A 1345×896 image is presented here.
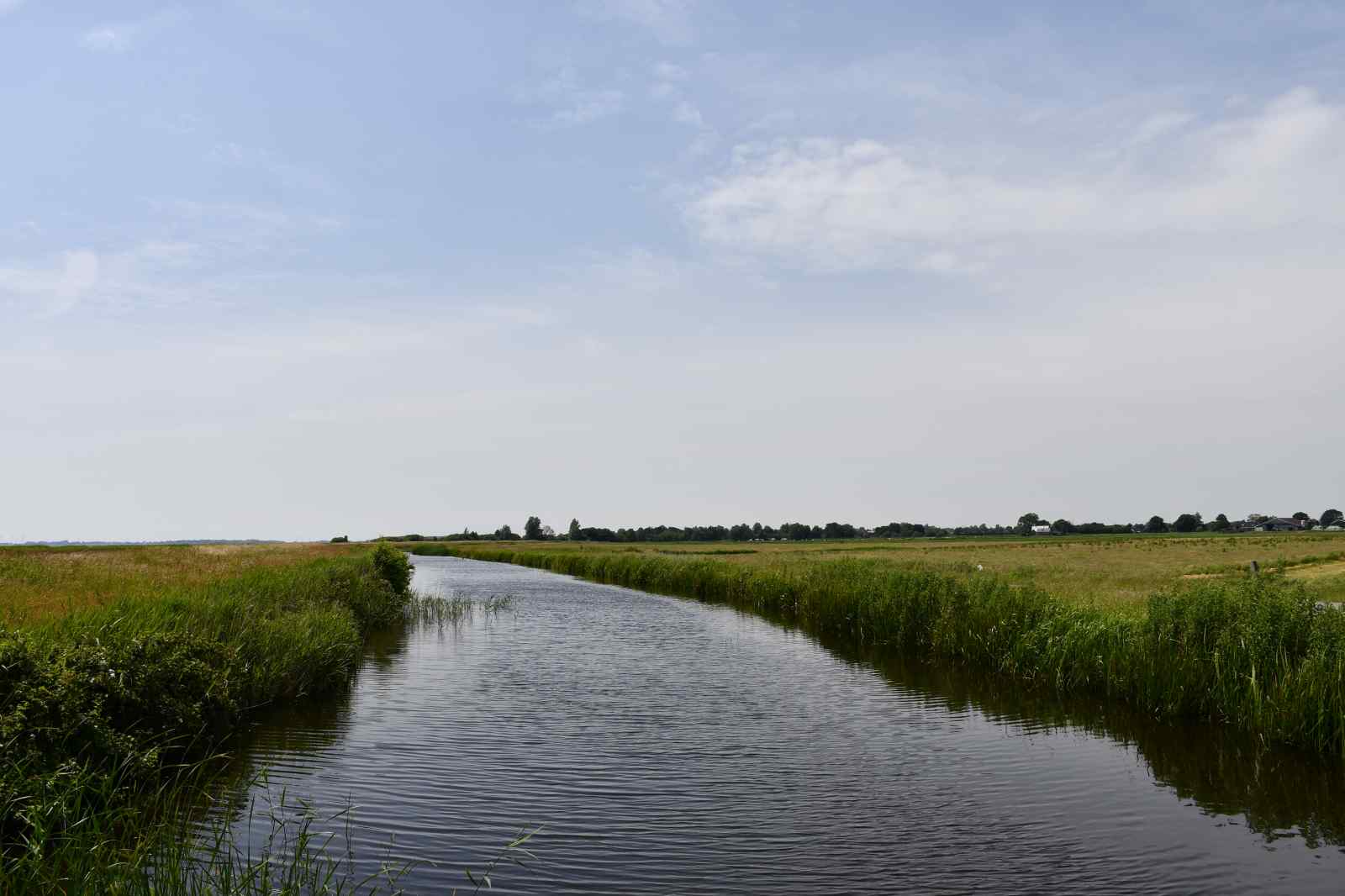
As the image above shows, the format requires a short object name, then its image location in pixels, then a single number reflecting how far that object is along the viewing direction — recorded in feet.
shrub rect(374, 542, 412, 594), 134.00
